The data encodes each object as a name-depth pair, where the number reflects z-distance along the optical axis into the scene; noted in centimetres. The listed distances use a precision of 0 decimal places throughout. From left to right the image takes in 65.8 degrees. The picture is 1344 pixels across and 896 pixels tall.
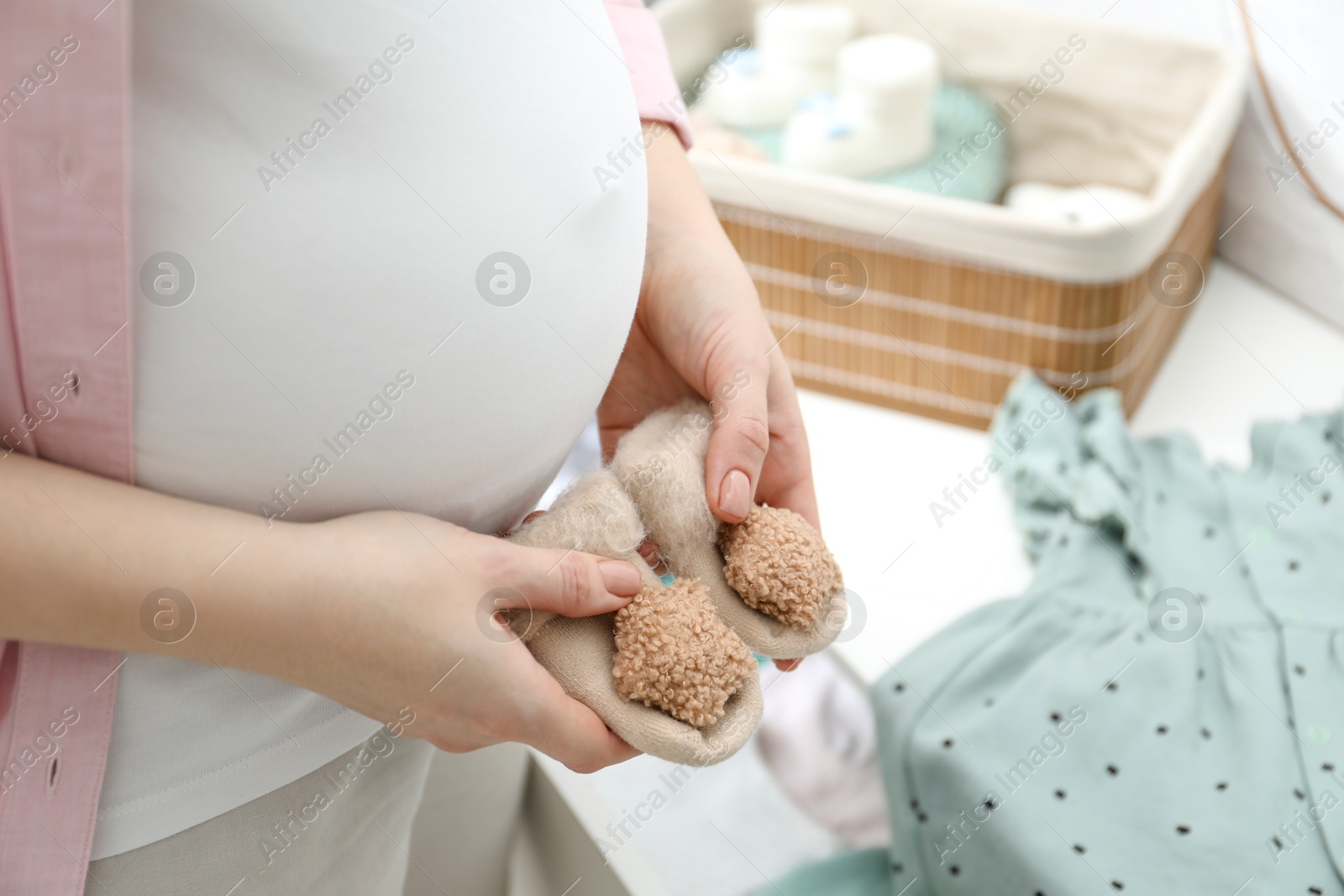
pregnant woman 36
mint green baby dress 80
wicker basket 117
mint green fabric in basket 144
